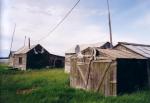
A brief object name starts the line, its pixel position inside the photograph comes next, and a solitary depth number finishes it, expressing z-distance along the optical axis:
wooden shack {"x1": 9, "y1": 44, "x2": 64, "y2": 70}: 42.19
